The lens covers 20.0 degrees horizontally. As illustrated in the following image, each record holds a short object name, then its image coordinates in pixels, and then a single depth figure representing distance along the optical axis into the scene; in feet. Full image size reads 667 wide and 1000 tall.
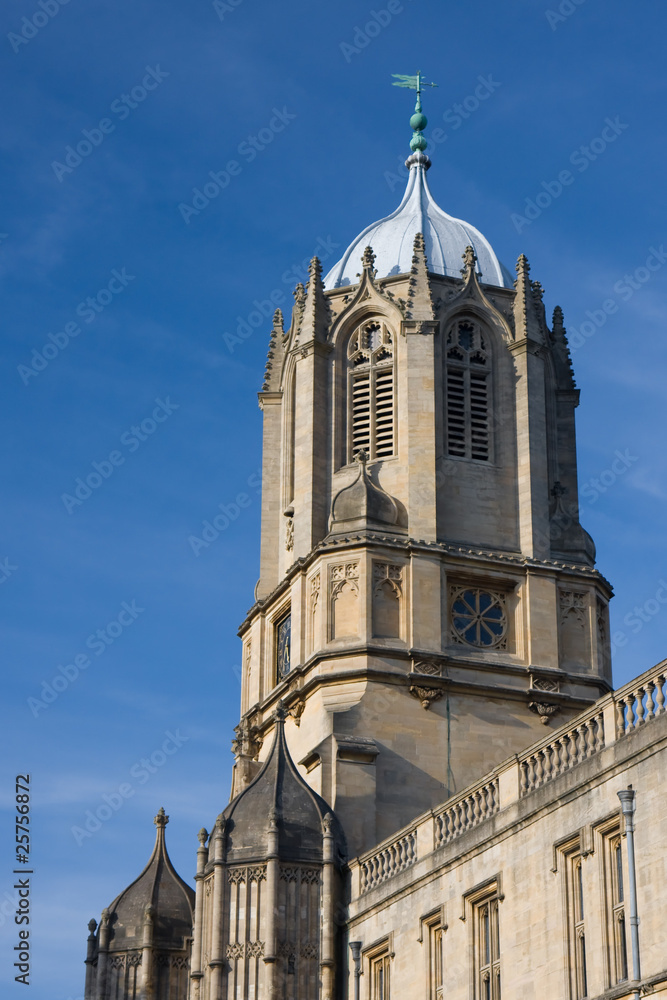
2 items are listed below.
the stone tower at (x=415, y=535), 147.95
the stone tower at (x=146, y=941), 149.28
